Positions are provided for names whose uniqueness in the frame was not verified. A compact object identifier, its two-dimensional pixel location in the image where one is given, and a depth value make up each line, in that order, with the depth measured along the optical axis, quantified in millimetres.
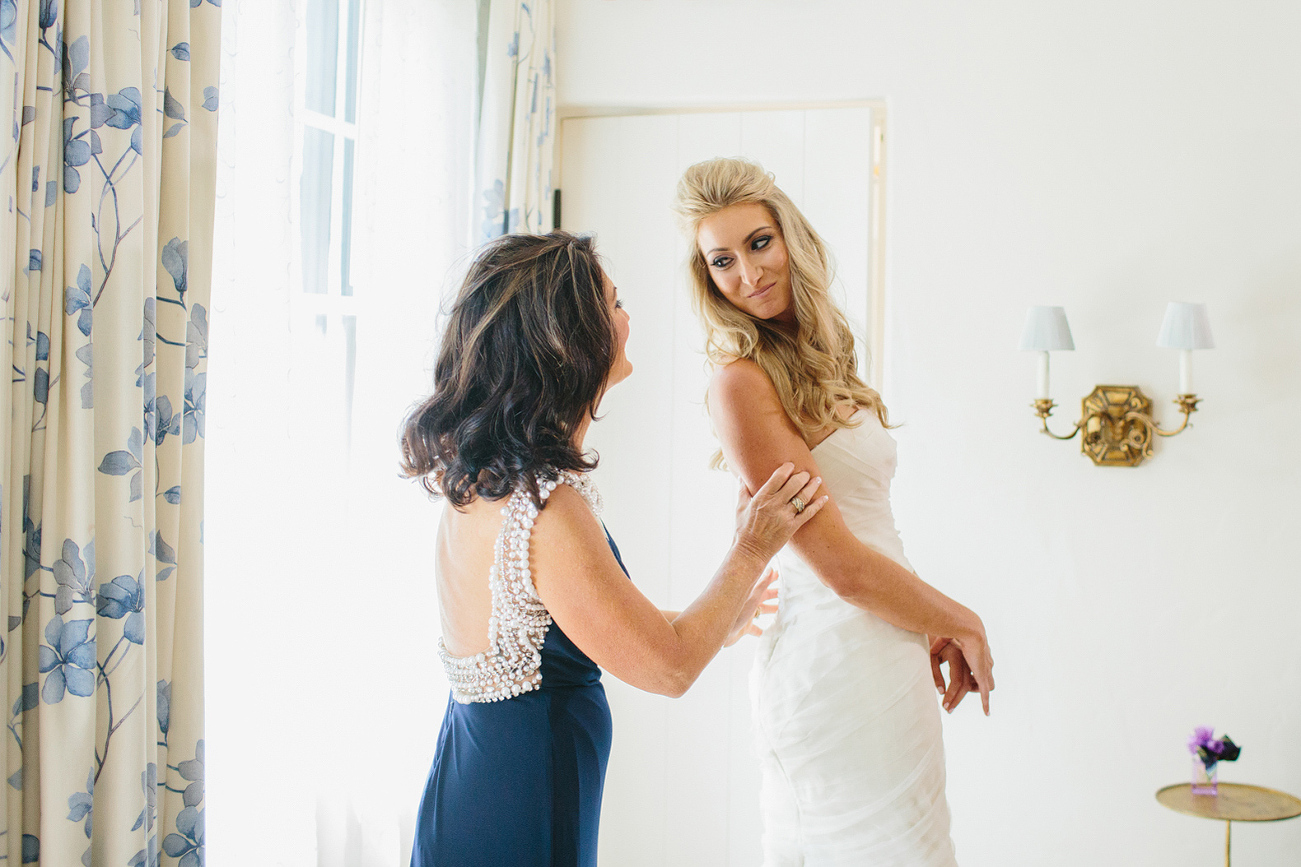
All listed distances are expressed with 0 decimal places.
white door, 2637
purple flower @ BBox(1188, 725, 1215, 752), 2170
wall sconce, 2283
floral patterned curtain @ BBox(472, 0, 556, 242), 2305
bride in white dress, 1514
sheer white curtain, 1534
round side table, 2066
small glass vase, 2182
